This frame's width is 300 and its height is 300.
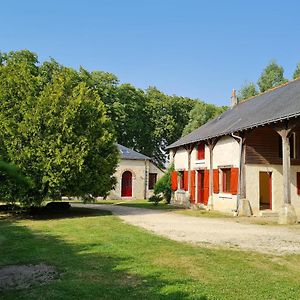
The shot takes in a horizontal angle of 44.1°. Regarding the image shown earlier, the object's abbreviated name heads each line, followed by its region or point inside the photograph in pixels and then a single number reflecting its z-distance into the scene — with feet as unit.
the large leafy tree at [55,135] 48.26
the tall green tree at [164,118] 151.53
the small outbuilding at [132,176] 104.99
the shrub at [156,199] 79.12
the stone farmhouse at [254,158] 47.32
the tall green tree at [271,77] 129.29
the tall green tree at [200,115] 134.00
